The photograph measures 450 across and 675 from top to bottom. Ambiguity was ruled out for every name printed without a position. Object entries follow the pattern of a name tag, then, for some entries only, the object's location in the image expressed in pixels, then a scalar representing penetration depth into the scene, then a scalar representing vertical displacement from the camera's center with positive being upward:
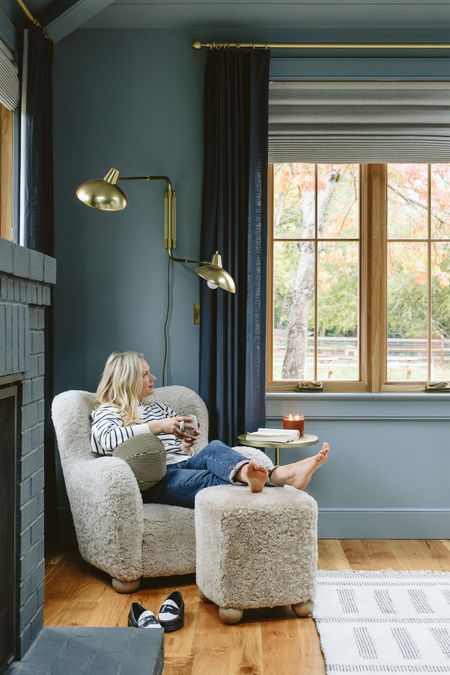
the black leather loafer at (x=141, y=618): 2.43 -1.00
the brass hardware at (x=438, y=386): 3.88 -0.32
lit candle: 3.58 -0.48
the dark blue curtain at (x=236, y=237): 3.70 +0.47
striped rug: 2.28 -1.07
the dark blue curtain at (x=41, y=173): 3.33 +0.72
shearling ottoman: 2.59 -0.82
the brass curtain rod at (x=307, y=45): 3.71 +1.46
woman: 2.93 -0.52
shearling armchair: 2.90 -0.82
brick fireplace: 1.84 -0.27
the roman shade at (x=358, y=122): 3.79 +1.09
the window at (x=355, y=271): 3.94 +0.31
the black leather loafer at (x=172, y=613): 2.52 -1.02
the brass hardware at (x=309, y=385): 3.88 -0.31
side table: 3.37 -0.55
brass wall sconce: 3.11 +0.55
